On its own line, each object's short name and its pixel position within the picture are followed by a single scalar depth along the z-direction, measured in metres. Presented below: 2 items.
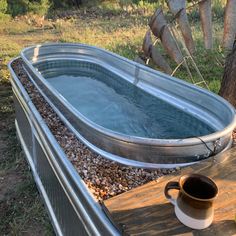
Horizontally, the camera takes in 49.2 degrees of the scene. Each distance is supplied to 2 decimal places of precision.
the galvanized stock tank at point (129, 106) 1.56
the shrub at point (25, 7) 10.32
